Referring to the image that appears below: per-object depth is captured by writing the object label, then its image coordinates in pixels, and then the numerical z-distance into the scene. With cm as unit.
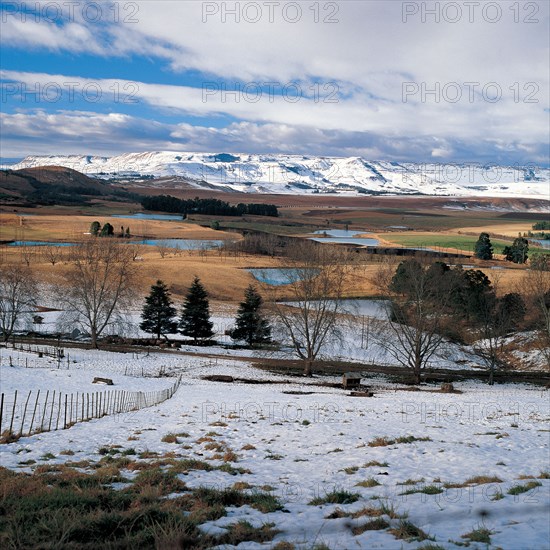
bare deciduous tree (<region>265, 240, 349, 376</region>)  4566
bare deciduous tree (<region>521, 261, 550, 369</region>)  4644
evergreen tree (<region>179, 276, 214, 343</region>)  6097
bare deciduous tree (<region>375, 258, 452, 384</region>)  4297
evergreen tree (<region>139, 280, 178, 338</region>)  6212
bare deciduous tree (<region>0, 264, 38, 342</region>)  5176
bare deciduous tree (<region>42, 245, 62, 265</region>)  10084
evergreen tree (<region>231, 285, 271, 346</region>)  6009
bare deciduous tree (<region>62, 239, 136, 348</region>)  5141
